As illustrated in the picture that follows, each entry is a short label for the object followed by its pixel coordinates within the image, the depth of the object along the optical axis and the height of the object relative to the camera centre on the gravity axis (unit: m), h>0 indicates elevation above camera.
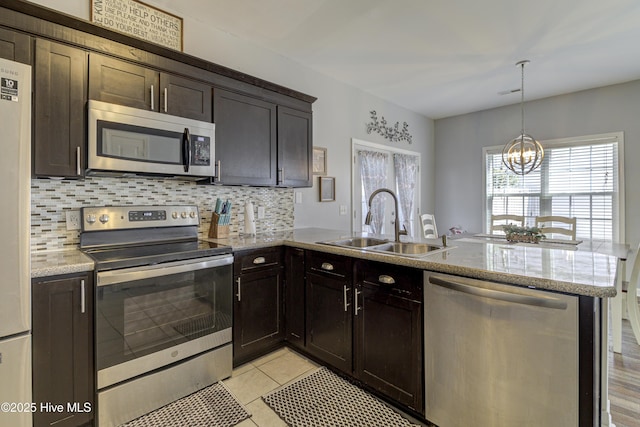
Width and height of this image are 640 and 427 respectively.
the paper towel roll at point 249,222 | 2.77 -0.08
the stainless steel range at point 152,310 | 1.62 -0.57
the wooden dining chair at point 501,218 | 4.00 -0.07
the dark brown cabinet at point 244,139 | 2.37 +0.61
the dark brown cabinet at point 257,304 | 2.20 -0.69
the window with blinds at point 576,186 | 4.09 +0.40
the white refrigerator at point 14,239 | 1.24 -0.11
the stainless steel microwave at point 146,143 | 1.78 +0.45
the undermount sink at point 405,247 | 2.25 -0.26
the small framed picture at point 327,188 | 3.63 +0.30
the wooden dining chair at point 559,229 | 3.61 -0.16
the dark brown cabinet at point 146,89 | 1.82 +0.81
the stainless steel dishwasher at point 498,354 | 1.23 -0.64
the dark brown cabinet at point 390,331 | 1.68 -0.70
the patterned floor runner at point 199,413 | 1.72 -1.18
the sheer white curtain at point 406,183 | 4.92 +0.49
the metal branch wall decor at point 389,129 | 4.42 +1.28
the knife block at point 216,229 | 2.53 -0.13
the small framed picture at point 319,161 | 3.57 +0.62
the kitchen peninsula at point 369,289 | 1.20 -0.47
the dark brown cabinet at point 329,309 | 2.05 -0.68
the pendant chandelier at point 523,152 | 3.49 +0.71
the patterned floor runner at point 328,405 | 1.73 -1.17
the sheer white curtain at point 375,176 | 4.30 +0.53
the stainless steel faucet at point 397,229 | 2.30 -0.12
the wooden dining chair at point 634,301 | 2.41 -0.71
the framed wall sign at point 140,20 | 2.15 +1.44
